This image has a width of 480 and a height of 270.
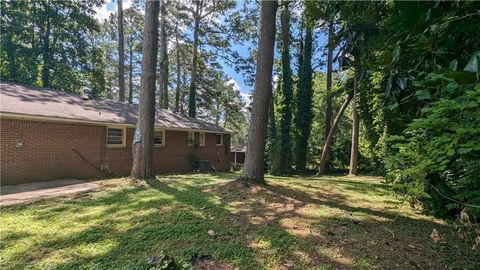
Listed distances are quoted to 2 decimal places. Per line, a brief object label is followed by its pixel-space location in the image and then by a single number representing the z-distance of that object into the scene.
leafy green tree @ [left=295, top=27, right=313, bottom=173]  17.69
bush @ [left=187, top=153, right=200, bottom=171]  15.60
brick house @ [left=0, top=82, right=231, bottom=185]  8.43
